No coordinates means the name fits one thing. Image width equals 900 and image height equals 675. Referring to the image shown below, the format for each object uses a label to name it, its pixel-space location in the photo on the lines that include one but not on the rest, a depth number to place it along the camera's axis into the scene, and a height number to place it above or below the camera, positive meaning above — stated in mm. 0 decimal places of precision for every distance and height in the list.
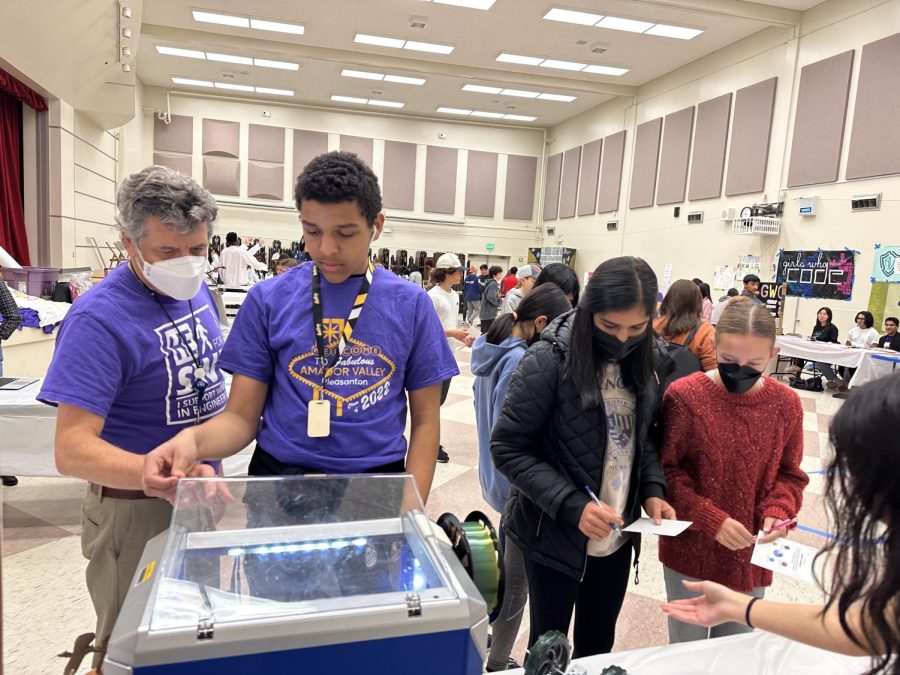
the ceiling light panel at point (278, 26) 10680 +4072
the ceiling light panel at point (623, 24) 9641 +4109
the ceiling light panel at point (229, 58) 12570 +4011
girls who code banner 8484 +213
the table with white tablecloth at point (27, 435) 2832 -982
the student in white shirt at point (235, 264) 9000 -275
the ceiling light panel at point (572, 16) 9445 +4099
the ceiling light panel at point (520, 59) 11648 +4113
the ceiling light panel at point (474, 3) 9328 +4107
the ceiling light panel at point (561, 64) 11785 +4111
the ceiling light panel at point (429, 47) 11374 +4128
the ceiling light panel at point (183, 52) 12289 +3989
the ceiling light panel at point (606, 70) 12070 +4148
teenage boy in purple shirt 1164 -219
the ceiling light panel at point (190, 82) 14398 +3963
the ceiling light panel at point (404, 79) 13362 +4069
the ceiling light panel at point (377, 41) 11125 +4103
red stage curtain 8219 +693
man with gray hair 1131 -274
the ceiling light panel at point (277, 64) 12750 +4010
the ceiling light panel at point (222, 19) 10516 +4073
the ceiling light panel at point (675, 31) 9961 +4184
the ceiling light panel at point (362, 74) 13141 +4048
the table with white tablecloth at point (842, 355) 6752 -807
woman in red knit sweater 1580 -462
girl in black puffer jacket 1499 -469
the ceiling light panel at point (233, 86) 14617 +3971
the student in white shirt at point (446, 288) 4777 -223
